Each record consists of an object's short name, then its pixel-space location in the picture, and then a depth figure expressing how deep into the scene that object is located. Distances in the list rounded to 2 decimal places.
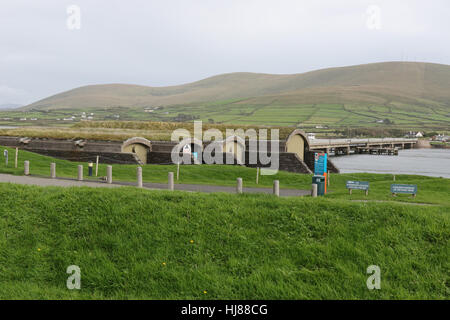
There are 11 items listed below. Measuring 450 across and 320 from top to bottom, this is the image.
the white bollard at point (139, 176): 21.77
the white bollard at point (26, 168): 26.05
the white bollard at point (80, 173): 24.36
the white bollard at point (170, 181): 20.52
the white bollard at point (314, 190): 18.31
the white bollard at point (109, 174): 23.81
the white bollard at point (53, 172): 24.89
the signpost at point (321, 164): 20.94
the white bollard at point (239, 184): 18.83
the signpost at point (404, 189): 20.38
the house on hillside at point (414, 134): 160.88
